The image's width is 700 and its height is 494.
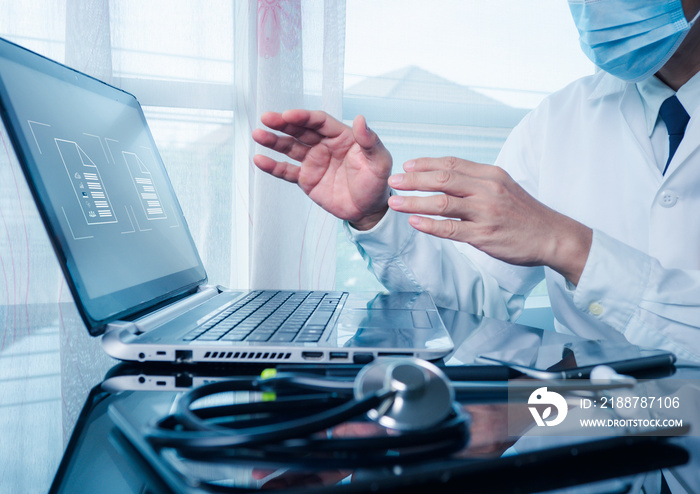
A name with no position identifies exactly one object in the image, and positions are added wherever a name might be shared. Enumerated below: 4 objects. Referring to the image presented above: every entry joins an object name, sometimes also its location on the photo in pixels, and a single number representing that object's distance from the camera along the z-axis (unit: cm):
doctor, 59
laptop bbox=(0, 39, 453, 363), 41
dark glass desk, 26
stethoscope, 22
